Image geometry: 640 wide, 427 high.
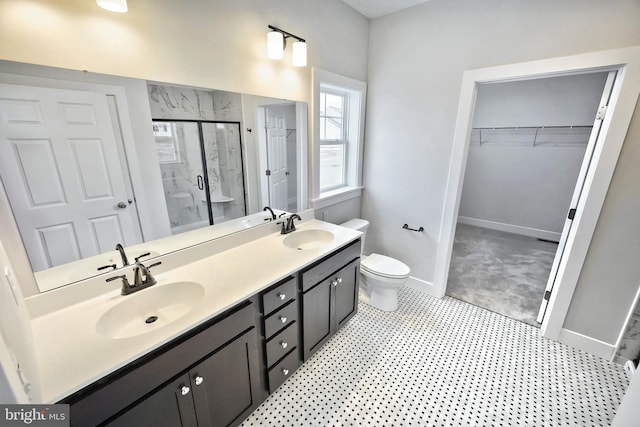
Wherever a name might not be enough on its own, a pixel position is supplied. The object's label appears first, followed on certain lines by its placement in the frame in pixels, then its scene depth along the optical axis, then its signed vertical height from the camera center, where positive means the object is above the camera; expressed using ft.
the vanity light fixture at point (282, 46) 5.38 +2.05
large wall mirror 3.28 -0.37
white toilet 7.40 -3.77
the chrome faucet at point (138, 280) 4.02 -2.17
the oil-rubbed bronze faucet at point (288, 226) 6.67 -2.09
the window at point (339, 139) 7.70 +0.16
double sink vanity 2.91 -2.56
